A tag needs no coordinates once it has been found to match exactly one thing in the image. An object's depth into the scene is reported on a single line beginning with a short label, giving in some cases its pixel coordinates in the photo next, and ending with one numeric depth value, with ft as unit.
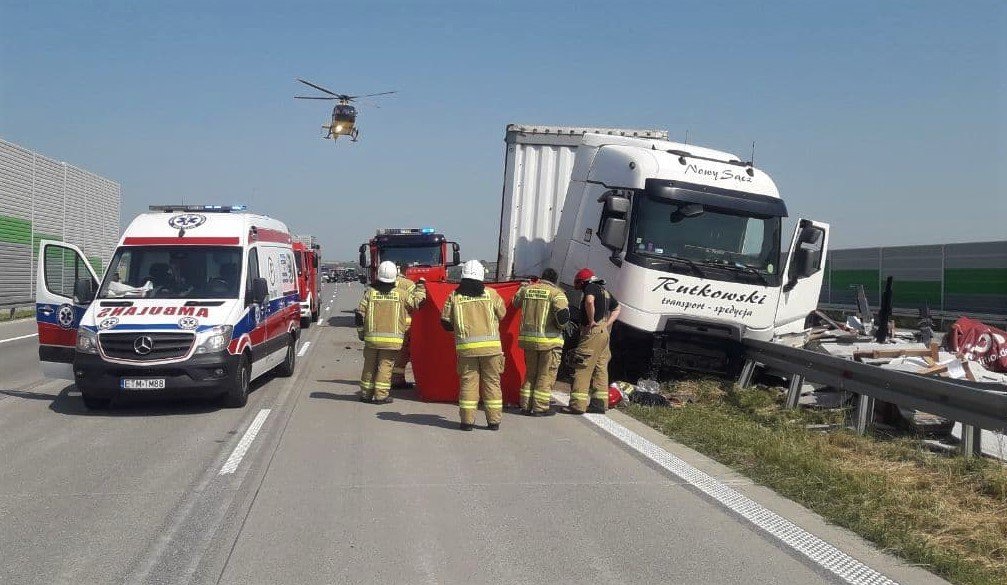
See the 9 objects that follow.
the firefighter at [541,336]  35.70
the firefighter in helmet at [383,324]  37.47
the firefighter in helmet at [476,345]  32.73
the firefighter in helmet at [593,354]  36.78
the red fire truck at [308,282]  80.64
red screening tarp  39.17
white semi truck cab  39.88
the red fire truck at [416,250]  82.64
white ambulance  34.55
